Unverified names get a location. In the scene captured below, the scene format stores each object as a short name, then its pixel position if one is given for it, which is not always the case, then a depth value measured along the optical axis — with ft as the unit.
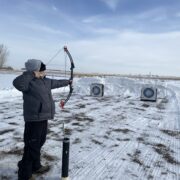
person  8.29
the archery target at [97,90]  38.17
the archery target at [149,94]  35.37
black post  7.99
